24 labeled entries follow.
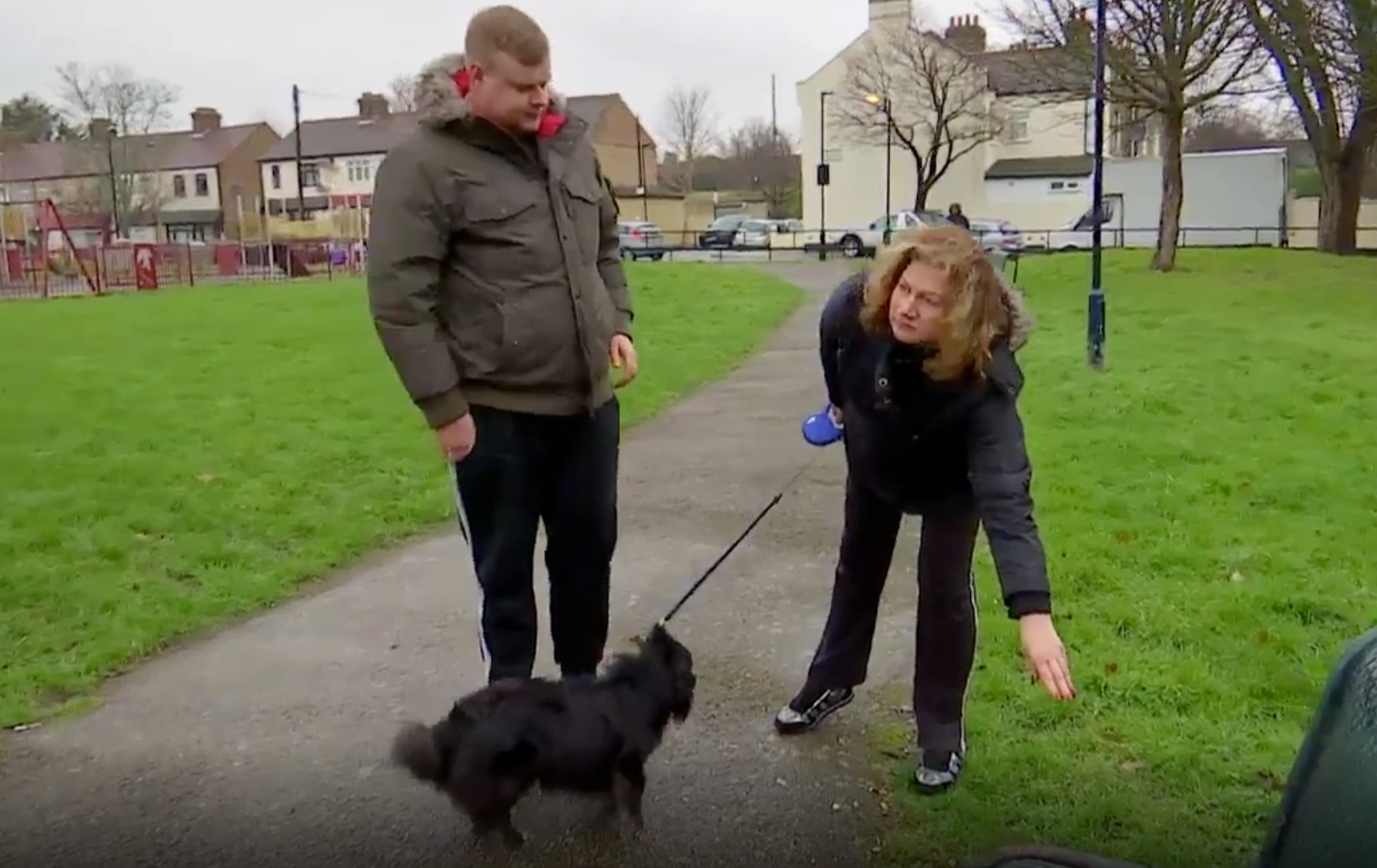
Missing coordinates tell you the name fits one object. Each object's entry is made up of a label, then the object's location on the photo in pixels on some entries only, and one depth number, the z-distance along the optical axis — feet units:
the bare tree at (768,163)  188.03
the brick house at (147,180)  168.04
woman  9.84
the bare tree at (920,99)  153.89
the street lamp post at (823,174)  129.64
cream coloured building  159.33
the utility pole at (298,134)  140.23
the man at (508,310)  10.23
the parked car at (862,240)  128.26
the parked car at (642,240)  132.57
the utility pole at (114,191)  157.69
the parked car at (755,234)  146.04
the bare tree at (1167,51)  68.49
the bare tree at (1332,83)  59.98
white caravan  130.82
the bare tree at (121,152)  80.12
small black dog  9.69
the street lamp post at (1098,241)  40.91
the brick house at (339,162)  170.50
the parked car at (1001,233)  106.52
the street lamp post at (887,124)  150.82
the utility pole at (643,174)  180.04
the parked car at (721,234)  146.41
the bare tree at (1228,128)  87.18
